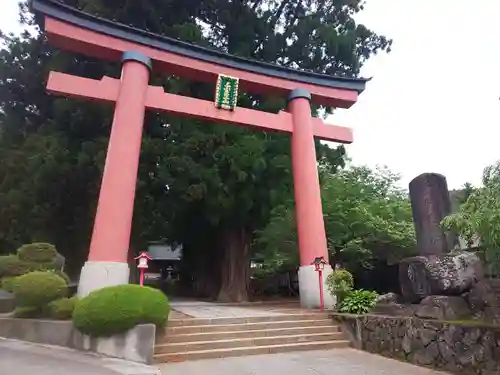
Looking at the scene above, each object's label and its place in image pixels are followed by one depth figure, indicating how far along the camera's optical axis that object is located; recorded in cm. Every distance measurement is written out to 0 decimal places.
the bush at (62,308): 693
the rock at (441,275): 709
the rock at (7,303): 852
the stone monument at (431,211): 818
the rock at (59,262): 990
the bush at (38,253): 936
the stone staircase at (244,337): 649
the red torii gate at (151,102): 846
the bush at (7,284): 830
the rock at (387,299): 803
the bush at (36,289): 713
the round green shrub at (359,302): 798
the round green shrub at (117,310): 602
